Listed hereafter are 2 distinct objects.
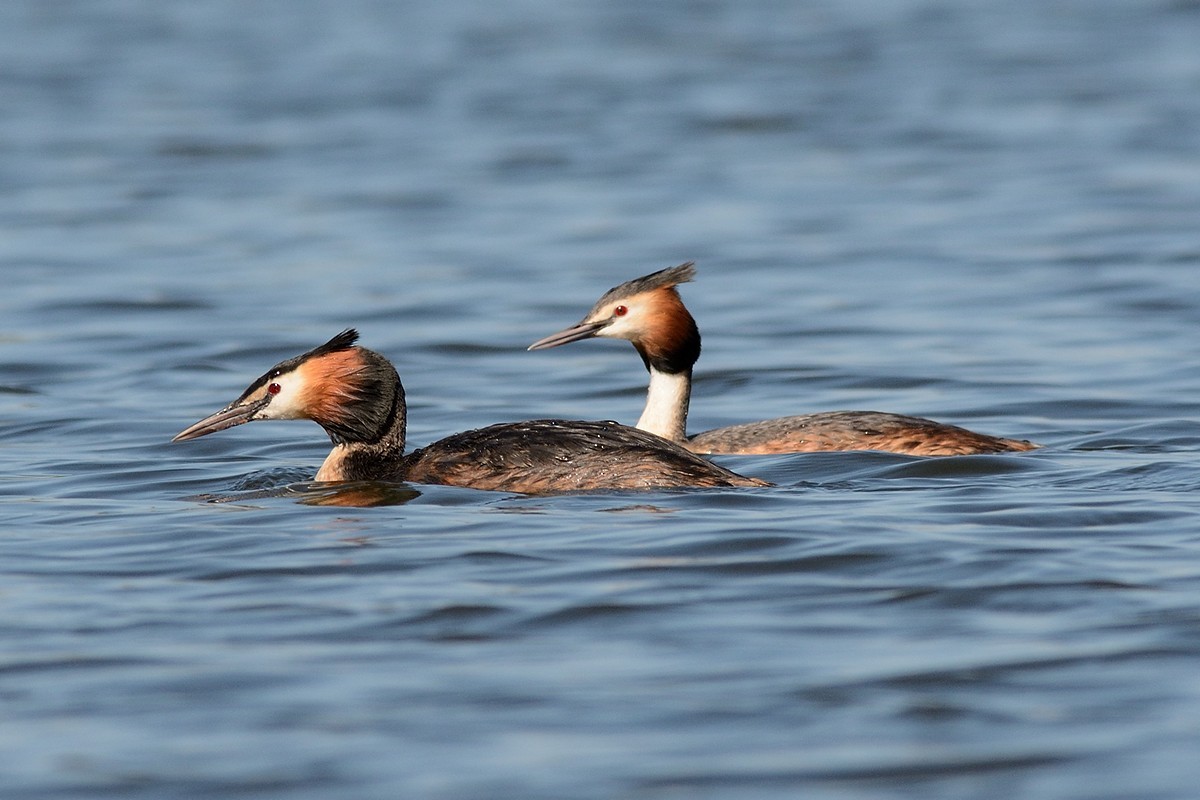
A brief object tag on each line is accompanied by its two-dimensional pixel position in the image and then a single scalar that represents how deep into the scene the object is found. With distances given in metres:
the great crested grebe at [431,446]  18.62
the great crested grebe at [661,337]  23.45
